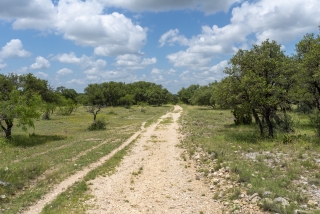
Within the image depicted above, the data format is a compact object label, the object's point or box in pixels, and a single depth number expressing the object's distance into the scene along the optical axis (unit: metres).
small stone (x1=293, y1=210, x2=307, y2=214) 7.18
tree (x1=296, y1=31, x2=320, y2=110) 19.30
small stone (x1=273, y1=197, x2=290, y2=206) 7.73
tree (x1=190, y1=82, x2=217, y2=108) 94.75
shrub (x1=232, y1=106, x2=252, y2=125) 34.35
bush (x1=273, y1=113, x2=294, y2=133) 23.19
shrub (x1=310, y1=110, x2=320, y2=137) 19.24
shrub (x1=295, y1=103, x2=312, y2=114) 40.69
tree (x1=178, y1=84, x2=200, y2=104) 154.56
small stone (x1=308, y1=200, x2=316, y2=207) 7.65
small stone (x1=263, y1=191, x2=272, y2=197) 8.46
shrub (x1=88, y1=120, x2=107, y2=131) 37.78
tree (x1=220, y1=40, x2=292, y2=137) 19.09
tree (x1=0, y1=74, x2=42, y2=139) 16.50
